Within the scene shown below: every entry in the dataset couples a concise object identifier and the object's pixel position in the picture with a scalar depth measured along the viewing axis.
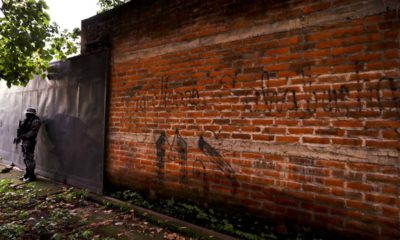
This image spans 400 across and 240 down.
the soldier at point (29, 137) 6.96
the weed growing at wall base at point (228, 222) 3.23
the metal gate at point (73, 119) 5.69
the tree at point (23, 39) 5.42
